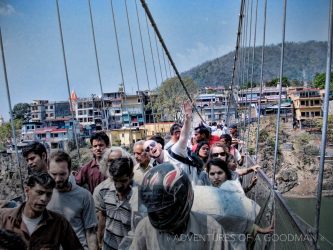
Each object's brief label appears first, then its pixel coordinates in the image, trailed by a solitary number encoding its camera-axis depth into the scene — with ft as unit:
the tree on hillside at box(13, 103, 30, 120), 163.94
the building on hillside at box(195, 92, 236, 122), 131.34
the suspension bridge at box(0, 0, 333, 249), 4.61
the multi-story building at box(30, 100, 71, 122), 148.56
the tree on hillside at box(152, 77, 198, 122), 124.88
